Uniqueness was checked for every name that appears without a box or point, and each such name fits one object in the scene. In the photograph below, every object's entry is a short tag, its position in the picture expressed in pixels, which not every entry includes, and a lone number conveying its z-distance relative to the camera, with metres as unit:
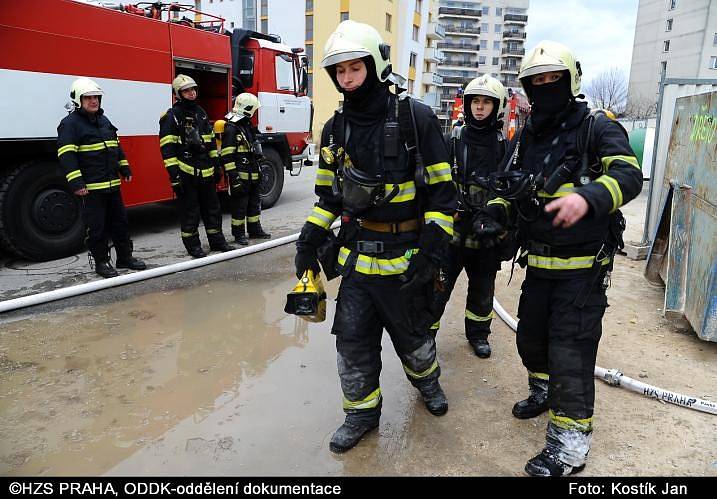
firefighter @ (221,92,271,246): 6.34
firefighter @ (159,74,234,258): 5.59
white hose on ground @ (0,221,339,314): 4.04
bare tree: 56.66
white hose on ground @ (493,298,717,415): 2.88
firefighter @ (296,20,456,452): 2.43
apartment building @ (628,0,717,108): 46.91
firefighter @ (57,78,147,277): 4.82
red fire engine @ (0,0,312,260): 5.07
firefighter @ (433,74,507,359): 3.59
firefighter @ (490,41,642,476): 2.34
